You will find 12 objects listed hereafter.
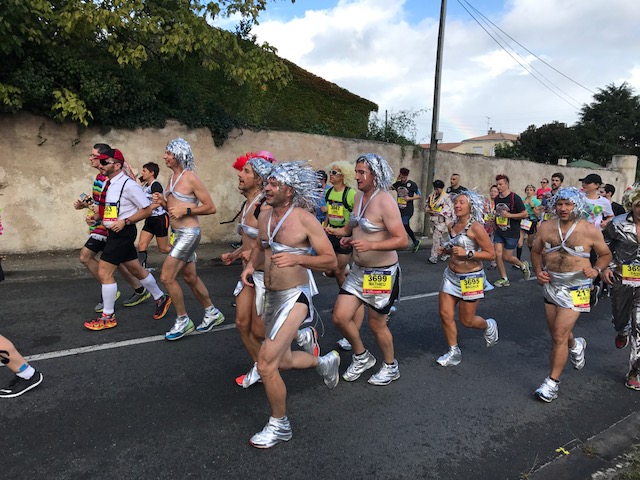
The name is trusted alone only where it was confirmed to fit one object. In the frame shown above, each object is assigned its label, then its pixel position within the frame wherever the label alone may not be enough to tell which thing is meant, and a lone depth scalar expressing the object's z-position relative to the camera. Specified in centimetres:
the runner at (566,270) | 375
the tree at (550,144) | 3869
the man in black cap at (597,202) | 639
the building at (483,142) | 8393
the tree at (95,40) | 694
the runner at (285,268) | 289
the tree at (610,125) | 4125
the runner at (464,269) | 420
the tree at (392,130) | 1555
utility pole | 1317
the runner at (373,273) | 375
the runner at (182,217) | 463
